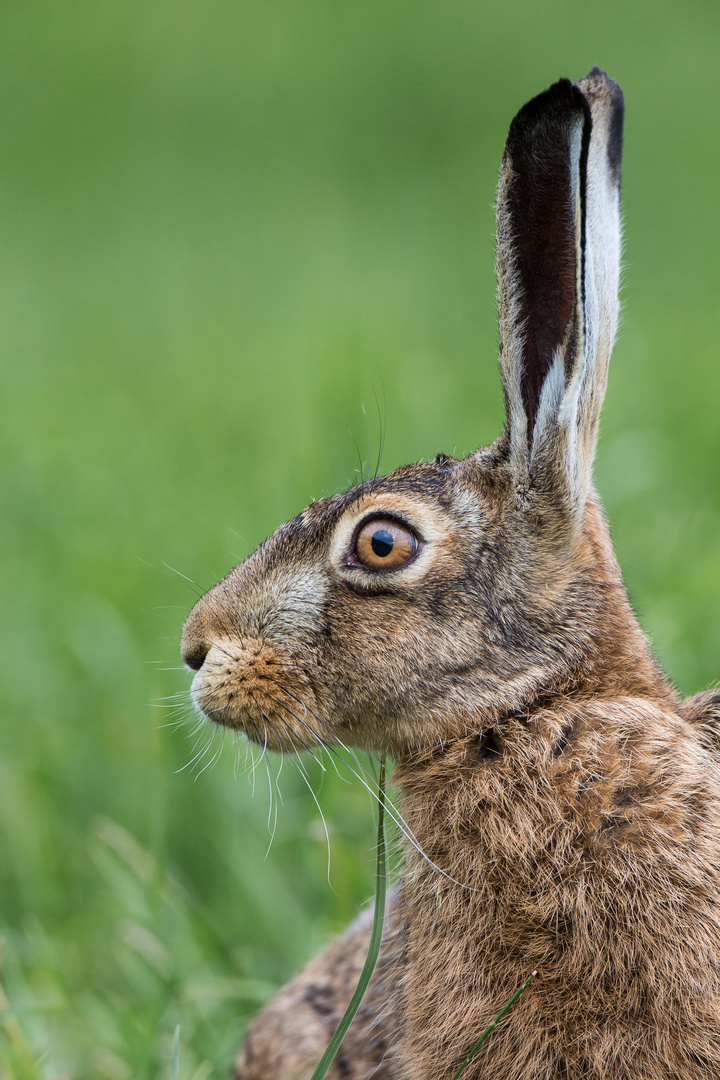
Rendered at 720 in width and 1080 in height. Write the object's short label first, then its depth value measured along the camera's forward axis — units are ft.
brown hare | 17.08
